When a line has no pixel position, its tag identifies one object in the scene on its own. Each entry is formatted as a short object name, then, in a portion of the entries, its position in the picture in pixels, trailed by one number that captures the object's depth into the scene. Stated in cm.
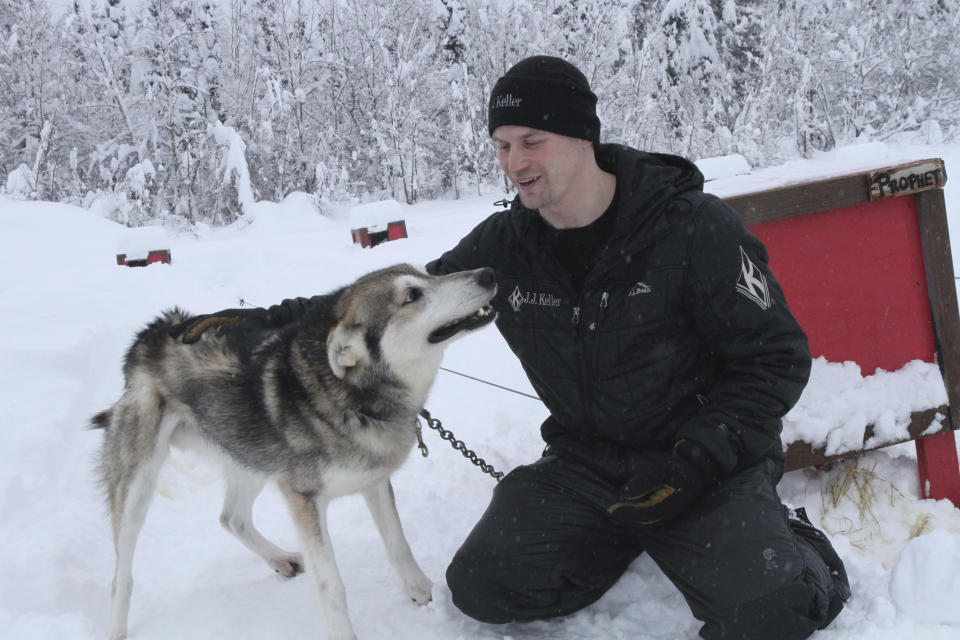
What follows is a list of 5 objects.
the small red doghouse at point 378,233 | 765
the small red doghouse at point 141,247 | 743
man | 199
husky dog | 219
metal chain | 264
